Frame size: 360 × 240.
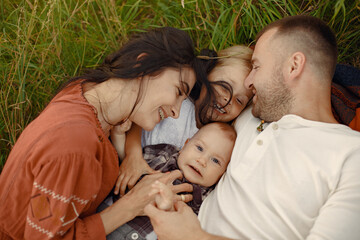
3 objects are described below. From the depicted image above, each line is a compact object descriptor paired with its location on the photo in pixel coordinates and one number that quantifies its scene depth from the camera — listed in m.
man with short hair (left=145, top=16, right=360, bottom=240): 0.74
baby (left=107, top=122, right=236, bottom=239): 0.90
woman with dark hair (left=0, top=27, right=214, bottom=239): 0.68
